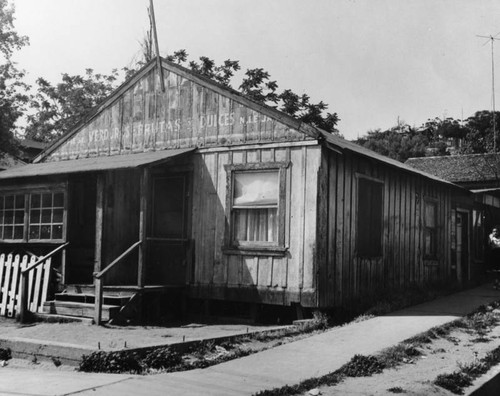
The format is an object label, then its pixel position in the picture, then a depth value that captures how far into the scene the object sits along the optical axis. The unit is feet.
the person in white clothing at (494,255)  66.90
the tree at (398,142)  228.22
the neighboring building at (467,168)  94.27
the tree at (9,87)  100.58
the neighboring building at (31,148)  148.05
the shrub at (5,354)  26.13
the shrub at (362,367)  21.47
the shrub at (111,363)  22.24
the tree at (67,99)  137.69
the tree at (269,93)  110.52
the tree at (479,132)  190.80
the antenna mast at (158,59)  43.32
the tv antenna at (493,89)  80.62
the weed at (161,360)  22.79
